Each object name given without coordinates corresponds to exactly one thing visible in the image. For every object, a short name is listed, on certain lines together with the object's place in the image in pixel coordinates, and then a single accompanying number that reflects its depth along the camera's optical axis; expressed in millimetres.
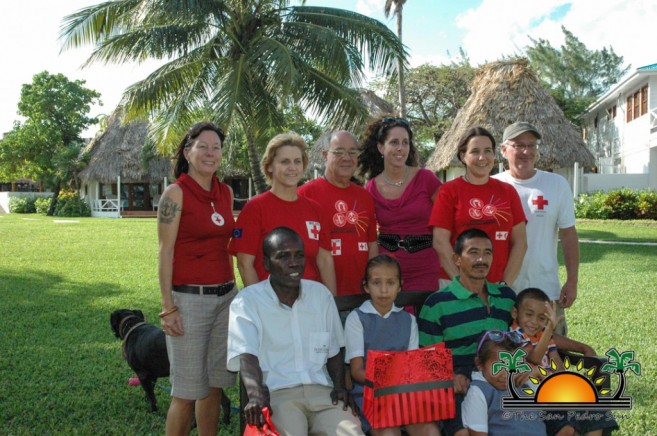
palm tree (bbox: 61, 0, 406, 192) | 11867
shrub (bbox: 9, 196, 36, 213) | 40938
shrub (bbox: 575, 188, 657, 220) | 20469
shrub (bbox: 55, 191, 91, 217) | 34844
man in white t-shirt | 3857
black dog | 4227
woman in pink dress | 3838
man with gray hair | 3771
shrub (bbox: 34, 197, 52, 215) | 38594
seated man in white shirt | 2744
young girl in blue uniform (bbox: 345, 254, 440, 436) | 3016
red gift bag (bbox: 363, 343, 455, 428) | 2666
